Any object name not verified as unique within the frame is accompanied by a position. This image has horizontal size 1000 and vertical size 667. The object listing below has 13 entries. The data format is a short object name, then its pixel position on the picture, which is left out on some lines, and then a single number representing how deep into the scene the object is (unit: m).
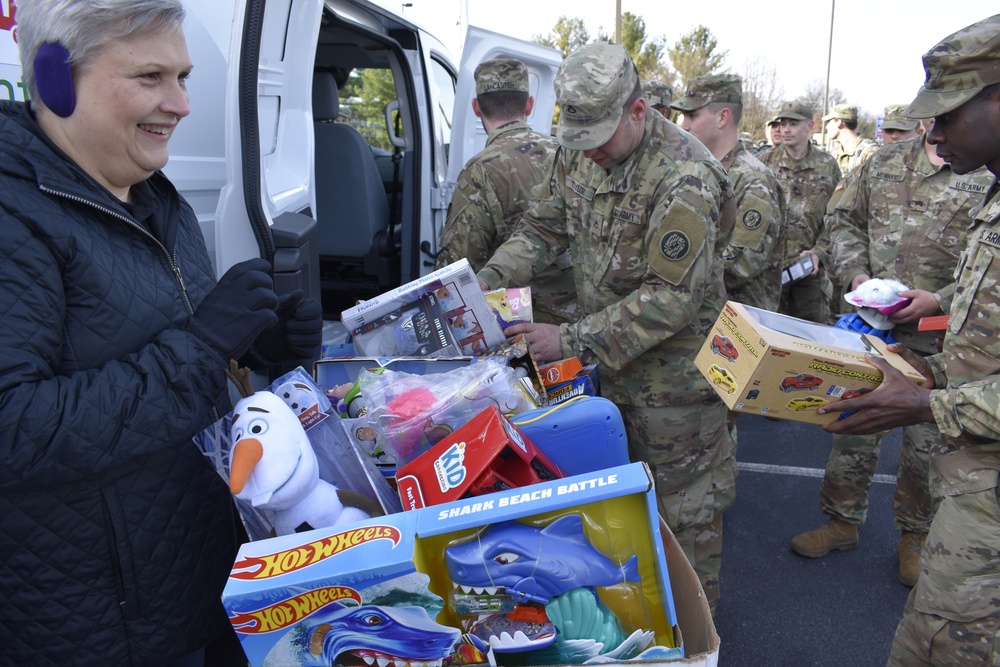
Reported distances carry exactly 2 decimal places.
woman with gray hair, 1.07
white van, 1.90
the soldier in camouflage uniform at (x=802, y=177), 5.74
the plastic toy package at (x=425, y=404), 1.44
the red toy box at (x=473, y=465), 1.19
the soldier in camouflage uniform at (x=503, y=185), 3.16
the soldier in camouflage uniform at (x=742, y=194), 3.32
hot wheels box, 0.99
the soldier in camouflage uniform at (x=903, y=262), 2.75
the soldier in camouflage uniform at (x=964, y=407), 1.52
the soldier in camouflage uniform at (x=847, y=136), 7.10
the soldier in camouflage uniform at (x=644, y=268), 1.95
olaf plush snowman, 1.12
